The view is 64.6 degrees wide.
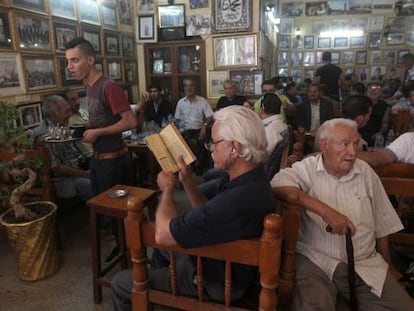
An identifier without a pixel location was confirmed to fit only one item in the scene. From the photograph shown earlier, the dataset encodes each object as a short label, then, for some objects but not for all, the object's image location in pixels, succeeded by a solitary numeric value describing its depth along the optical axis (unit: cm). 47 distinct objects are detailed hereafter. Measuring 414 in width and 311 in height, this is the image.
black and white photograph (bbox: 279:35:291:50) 764
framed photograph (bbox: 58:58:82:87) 347
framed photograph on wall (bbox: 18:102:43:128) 301
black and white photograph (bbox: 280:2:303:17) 736
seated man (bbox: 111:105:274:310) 96
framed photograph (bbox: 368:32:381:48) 721
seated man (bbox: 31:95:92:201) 259
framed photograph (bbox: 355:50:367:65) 743
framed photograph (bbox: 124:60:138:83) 476
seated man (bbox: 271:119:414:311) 125
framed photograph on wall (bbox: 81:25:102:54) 380
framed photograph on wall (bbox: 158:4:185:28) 454
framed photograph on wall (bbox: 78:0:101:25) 373
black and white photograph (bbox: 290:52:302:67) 777
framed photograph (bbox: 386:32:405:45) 712
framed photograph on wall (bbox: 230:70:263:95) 446
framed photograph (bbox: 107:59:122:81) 436
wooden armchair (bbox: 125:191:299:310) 85
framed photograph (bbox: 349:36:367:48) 732
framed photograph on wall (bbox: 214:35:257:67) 436
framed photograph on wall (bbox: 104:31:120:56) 424
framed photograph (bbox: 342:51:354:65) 753
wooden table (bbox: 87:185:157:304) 172
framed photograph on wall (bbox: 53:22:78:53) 338
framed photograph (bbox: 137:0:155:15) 468
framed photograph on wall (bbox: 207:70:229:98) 461
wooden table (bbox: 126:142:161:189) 331
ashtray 181
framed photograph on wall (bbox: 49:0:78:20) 329
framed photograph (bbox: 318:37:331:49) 750
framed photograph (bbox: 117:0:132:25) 452
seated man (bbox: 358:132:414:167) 171
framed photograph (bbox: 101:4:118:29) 418
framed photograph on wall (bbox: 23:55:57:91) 305
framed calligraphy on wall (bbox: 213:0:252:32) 425
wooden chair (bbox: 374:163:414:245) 143
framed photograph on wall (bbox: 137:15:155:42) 475
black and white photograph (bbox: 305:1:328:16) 724
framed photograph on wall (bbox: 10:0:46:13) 285
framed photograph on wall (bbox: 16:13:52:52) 294
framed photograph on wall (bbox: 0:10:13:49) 274
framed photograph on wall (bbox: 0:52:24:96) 278
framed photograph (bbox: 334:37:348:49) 743
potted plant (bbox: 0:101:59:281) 195
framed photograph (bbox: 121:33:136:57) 466
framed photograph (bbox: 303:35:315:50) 756
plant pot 196
